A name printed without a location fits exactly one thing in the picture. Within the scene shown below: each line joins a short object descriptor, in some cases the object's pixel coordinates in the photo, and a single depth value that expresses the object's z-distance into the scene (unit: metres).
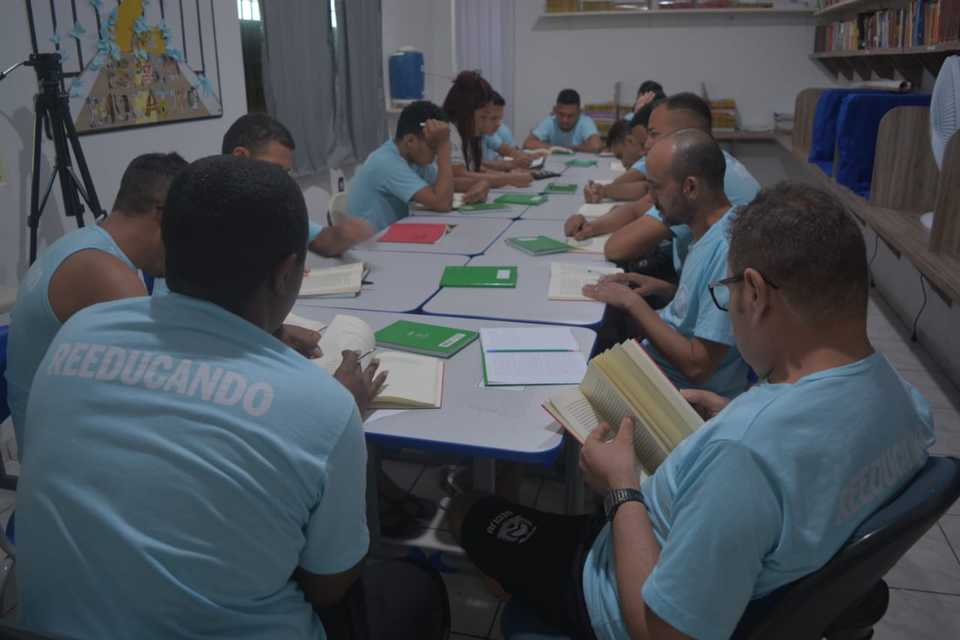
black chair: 0.79
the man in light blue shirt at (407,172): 3.27
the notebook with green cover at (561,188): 4.00
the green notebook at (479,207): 3.45
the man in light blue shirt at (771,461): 0.81
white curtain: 6.80
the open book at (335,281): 2.16
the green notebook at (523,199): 3.60
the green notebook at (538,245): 2.61
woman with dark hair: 4.42
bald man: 1.71
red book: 2.83
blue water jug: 5.92
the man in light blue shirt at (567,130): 5.77
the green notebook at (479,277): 2.23
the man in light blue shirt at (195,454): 0.77
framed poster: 2.88
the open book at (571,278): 2.11
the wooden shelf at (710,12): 6.17
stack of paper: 1.56
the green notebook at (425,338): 1.70
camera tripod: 2.57
